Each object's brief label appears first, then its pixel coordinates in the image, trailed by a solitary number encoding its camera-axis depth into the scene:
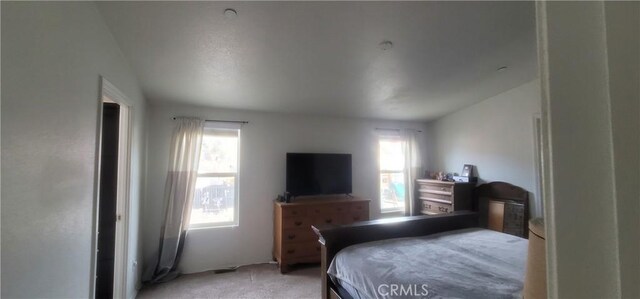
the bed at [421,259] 1.37
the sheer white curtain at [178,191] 3.06
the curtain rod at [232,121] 3.42
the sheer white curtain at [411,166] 4.46
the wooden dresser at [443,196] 3.79
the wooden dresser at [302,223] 3.27
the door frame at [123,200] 2.27
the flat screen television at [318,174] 3.67
